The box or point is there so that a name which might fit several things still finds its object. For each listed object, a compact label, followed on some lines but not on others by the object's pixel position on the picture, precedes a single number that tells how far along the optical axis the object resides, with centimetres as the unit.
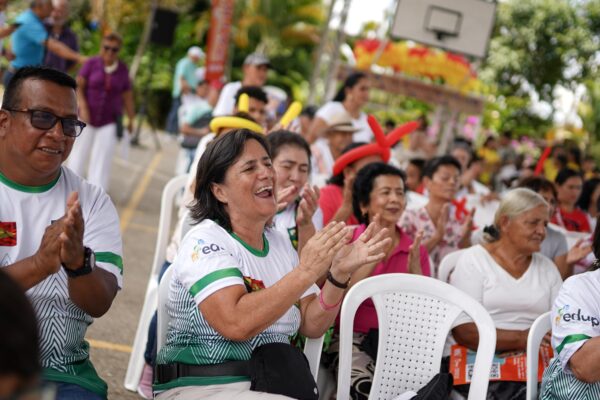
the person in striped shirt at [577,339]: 293
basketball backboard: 1026
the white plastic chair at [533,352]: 338
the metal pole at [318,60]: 1353
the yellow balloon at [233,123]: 467
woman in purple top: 794
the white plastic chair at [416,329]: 336
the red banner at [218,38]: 1332
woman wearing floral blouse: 527
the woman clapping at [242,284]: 255
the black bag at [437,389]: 319
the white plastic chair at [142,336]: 413
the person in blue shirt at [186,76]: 1213
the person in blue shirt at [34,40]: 743
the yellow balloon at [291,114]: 538
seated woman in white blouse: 395
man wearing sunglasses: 256
